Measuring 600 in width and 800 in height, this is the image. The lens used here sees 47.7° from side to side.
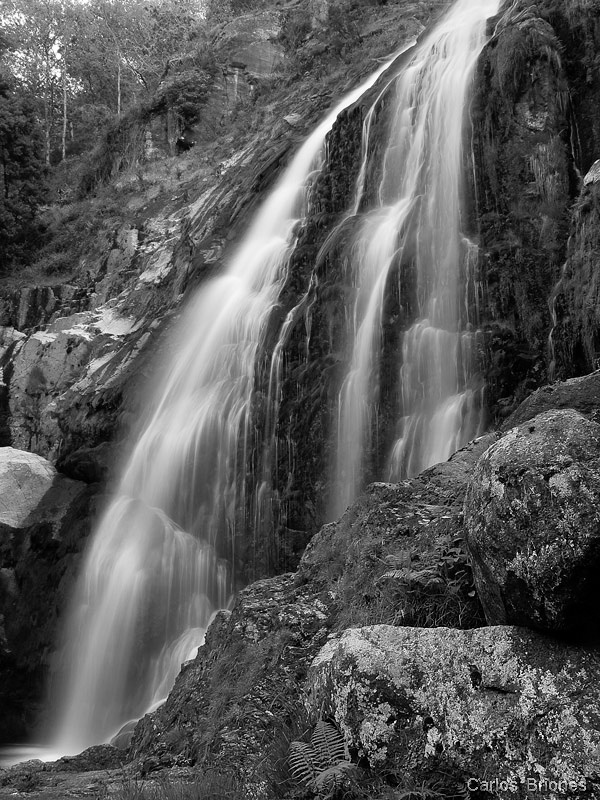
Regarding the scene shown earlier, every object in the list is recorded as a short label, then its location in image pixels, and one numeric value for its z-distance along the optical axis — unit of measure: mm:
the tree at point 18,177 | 25953
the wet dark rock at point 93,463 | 14508
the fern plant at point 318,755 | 3080
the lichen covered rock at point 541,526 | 2834
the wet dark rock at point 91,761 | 6107
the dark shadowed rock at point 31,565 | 12734
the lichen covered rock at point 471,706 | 2701
